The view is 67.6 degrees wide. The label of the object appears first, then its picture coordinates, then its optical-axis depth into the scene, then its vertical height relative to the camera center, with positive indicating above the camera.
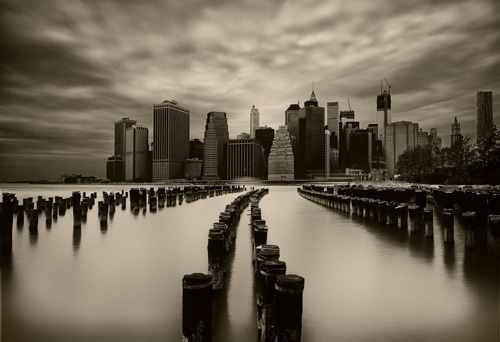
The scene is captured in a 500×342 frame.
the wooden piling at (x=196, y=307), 4.20 -1.46
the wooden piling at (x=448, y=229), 12.12 -1.69
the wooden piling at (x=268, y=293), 4.76 -1.49
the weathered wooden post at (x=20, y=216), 18.27 -1.95
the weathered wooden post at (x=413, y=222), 14.83 -1.77
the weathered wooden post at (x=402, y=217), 16.16 -1.71
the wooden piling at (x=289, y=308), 3.99 -1.41
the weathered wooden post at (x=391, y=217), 16.78 -1.78
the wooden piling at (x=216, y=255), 6.97 -1.45
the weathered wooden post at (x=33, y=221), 16.12 -1.85
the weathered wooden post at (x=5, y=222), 11.67 -1.40
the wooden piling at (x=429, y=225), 13.31 -1.69
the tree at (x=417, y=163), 77.46 +3.35
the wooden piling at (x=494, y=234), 9.87 -1.52
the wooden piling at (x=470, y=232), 11.10 -1.65
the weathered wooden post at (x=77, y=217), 16.75 -1.73
